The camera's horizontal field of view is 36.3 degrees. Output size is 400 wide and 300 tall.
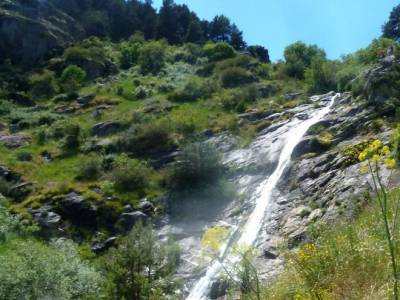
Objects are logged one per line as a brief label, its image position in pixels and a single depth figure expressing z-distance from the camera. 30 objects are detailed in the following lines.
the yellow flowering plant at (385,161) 4.38
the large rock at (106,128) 41.41
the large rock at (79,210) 29.38
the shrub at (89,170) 34.22
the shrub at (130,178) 31.80
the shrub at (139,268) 19.55
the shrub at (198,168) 30.66
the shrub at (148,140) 37.16
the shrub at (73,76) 54.41
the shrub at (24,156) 37.41
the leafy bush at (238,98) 42.70
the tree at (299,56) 55.06
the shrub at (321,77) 44.34
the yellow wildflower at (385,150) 4.73
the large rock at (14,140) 40.59
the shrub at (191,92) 48.00
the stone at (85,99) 49.44
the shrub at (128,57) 64.19
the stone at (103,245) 26.61
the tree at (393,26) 65.25
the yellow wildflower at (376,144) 4.64
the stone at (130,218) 28.12
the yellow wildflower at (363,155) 4.68
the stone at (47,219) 28.69
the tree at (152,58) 61.17
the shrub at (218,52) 62.35
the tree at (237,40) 84.14
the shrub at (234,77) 51.55
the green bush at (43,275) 16.88
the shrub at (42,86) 54.06
